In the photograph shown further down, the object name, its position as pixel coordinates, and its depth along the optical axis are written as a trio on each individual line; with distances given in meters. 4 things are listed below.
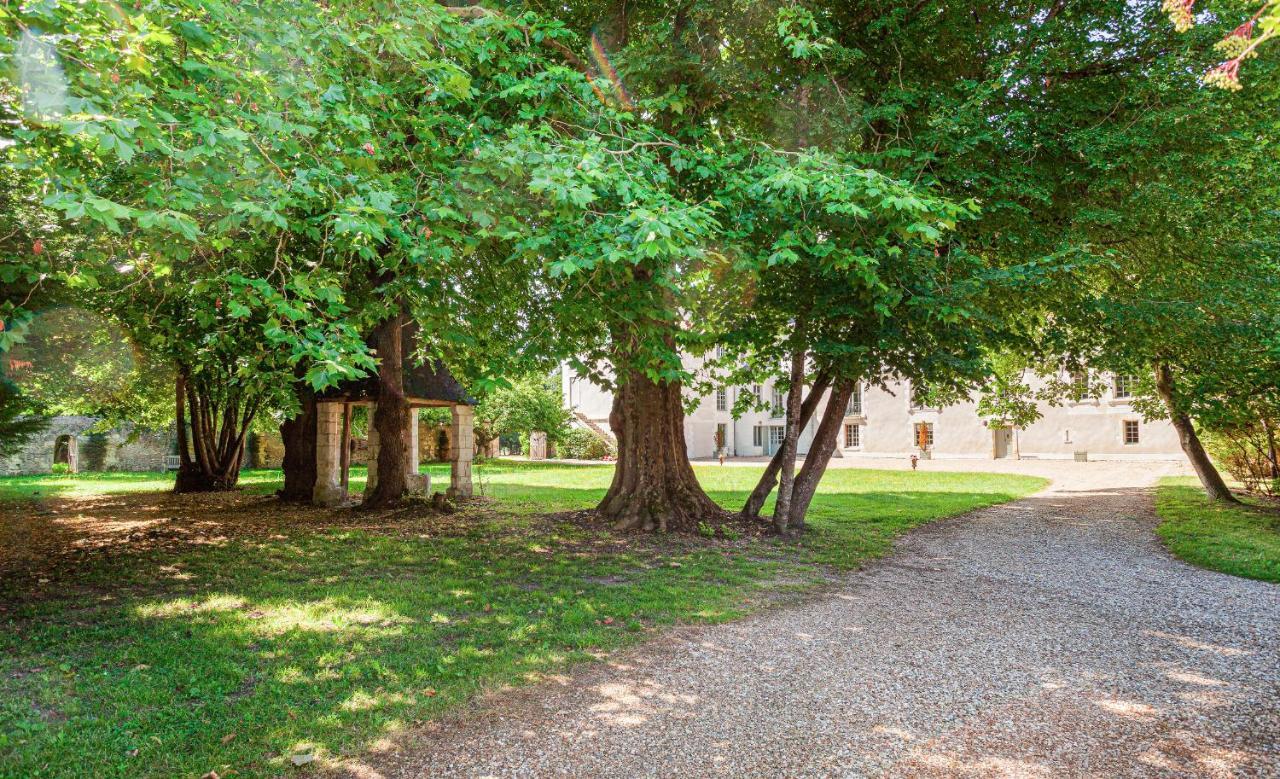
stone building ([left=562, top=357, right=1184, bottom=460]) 33.19
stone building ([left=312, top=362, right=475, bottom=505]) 15.79
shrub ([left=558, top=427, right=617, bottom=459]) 38.19
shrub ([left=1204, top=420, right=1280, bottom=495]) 15.41
